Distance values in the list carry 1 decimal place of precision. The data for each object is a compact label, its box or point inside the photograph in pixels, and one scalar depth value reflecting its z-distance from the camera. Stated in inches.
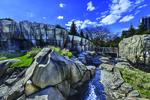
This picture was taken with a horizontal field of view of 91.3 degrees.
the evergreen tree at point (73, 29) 792.4
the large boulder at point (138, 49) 432.1
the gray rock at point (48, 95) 131.5
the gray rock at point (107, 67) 212.7
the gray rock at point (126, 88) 158.1
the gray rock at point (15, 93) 135.6
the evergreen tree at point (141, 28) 654.8
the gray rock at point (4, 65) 200.4
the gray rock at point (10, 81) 160.9
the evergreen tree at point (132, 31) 696.4
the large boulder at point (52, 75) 139.2
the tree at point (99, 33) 952.1
